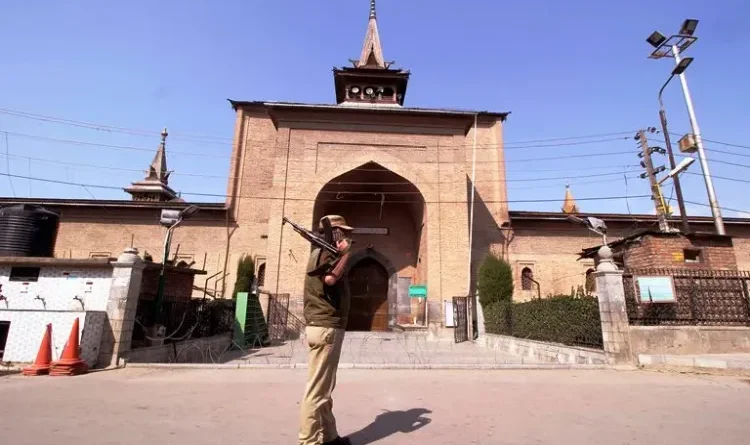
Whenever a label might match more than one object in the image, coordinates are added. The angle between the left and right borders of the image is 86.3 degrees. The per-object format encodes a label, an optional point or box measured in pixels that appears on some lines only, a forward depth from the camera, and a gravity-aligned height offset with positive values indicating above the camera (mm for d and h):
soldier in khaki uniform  2850 -143
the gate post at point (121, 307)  7288 +137
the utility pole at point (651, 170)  14805 +5638
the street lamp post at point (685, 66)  12366 +8291
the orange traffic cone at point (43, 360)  6238 -727
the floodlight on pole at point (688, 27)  13344 +9628
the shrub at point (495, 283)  15062 +1372
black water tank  8984 +1864
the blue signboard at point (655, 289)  8203 +671
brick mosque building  18359 +5065
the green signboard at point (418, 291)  18422 +1258
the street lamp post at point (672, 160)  13288 +5604
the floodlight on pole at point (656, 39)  13617 +9455
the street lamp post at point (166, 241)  8828 +1712
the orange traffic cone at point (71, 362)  6312 -748
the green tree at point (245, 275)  17625 +1794
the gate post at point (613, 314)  7723 +153
